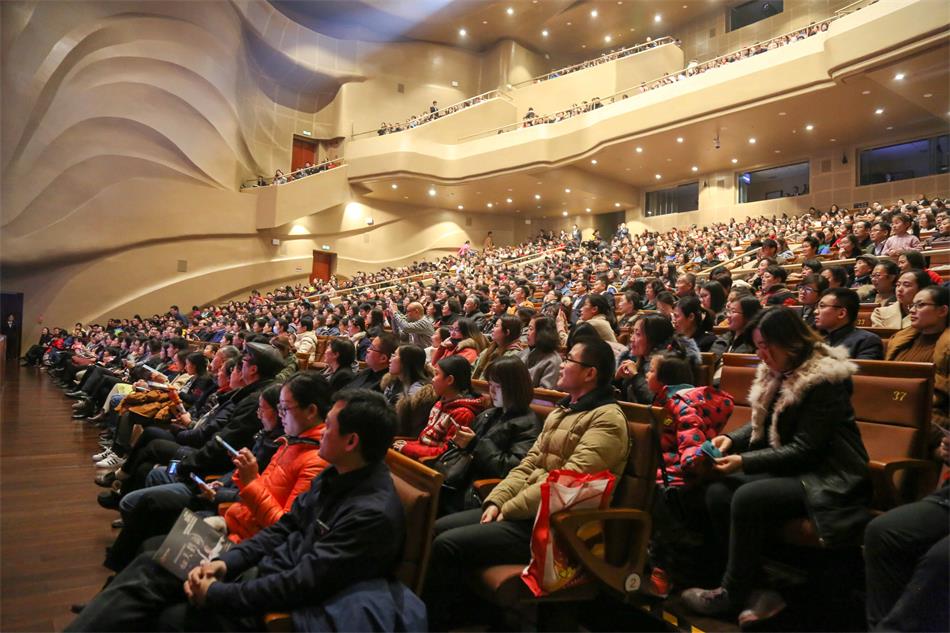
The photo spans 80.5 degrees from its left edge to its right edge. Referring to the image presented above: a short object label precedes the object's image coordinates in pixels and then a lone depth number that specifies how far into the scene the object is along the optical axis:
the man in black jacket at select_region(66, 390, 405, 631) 1.37
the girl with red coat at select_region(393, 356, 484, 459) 2.37
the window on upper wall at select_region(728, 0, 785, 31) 16.80
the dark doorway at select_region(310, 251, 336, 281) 17.98
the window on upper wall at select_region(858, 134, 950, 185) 12.06
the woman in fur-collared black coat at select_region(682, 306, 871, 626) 1.68
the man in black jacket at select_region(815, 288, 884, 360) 2.59
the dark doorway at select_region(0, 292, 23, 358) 12.94
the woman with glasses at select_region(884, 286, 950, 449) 2.26
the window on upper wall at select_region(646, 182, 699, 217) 16.75
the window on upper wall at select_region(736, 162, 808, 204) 14.56
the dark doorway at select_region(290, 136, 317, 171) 19.09
